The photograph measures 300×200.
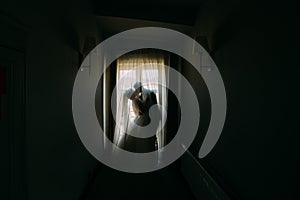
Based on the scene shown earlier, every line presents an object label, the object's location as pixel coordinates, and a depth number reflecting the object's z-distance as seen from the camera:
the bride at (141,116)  2.92
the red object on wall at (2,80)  0.63
